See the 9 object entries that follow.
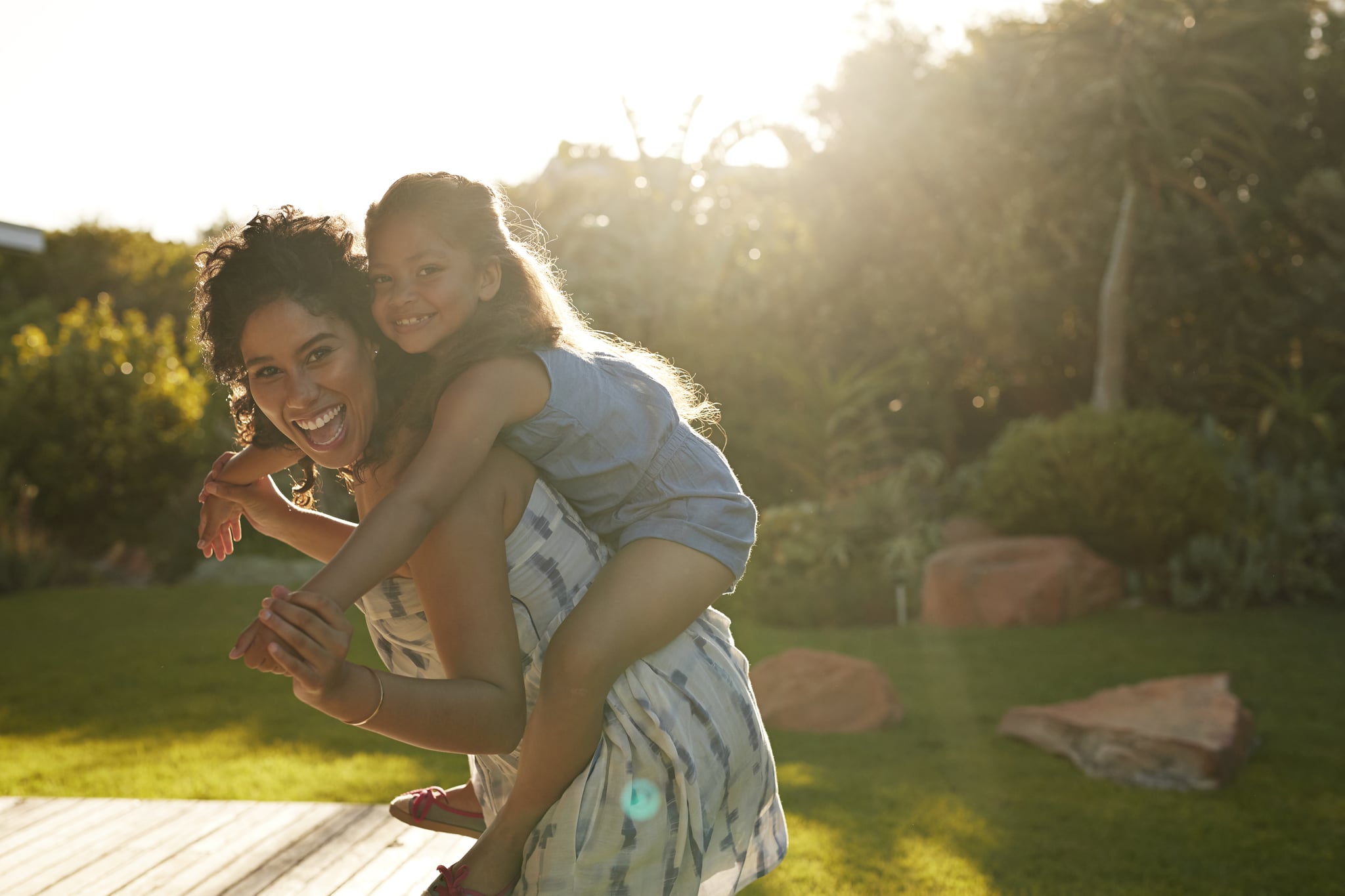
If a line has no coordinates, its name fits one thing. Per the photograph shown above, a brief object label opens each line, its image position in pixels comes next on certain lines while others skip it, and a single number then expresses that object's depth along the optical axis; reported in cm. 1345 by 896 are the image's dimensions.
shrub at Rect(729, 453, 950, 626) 910
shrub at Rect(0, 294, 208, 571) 1121
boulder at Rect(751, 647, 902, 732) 606
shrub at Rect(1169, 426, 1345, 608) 892
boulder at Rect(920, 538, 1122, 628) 870
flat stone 502
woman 173
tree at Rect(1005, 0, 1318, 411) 1147
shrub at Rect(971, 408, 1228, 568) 920
